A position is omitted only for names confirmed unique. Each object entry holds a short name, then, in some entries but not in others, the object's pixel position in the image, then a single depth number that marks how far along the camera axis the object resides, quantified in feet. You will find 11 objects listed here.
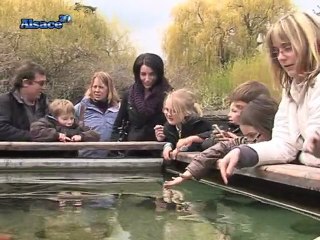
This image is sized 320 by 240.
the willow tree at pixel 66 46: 56.95
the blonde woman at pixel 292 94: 5.69
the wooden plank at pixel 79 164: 9.68
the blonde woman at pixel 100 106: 12.47
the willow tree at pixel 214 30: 71.20
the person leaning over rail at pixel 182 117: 10.02
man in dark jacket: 11.25
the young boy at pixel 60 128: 11.20
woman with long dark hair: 11.45
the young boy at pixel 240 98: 8.02
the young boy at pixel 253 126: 7.07
